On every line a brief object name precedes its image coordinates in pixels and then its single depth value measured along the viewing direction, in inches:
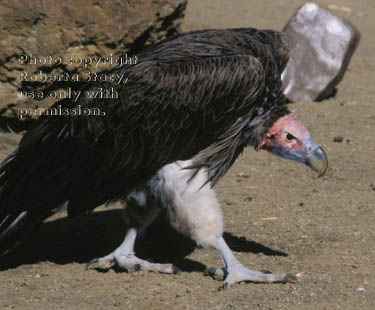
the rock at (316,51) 597.6
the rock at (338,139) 508.7
